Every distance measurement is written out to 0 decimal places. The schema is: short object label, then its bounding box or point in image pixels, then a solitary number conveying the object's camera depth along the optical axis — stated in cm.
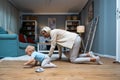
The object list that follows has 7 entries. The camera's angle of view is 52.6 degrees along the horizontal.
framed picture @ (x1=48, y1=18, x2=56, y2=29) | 740
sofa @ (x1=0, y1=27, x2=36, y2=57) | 341
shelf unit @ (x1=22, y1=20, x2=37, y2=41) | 703
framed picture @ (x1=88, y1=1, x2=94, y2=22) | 473
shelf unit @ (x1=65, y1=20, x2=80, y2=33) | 721
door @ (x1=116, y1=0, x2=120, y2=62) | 260
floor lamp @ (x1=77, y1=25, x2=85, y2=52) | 584
